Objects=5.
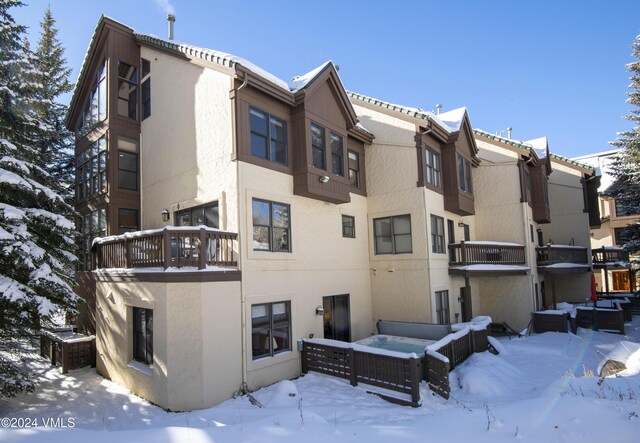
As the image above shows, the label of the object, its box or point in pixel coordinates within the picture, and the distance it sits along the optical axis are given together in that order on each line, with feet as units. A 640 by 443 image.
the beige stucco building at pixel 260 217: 32.30
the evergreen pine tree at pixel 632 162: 70.23
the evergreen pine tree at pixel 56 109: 69.41
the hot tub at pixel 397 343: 41.42
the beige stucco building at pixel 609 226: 113.70
